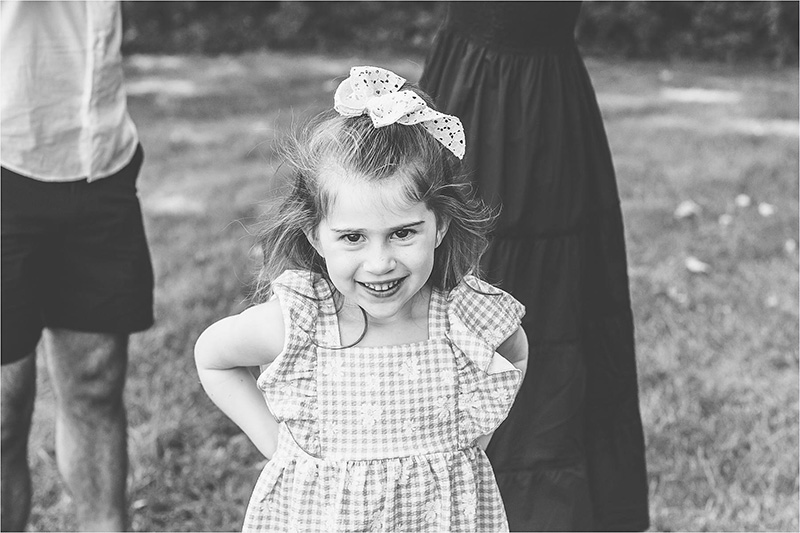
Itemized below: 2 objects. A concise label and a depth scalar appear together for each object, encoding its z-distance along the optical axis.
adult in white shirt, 2.38
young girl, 1.77
